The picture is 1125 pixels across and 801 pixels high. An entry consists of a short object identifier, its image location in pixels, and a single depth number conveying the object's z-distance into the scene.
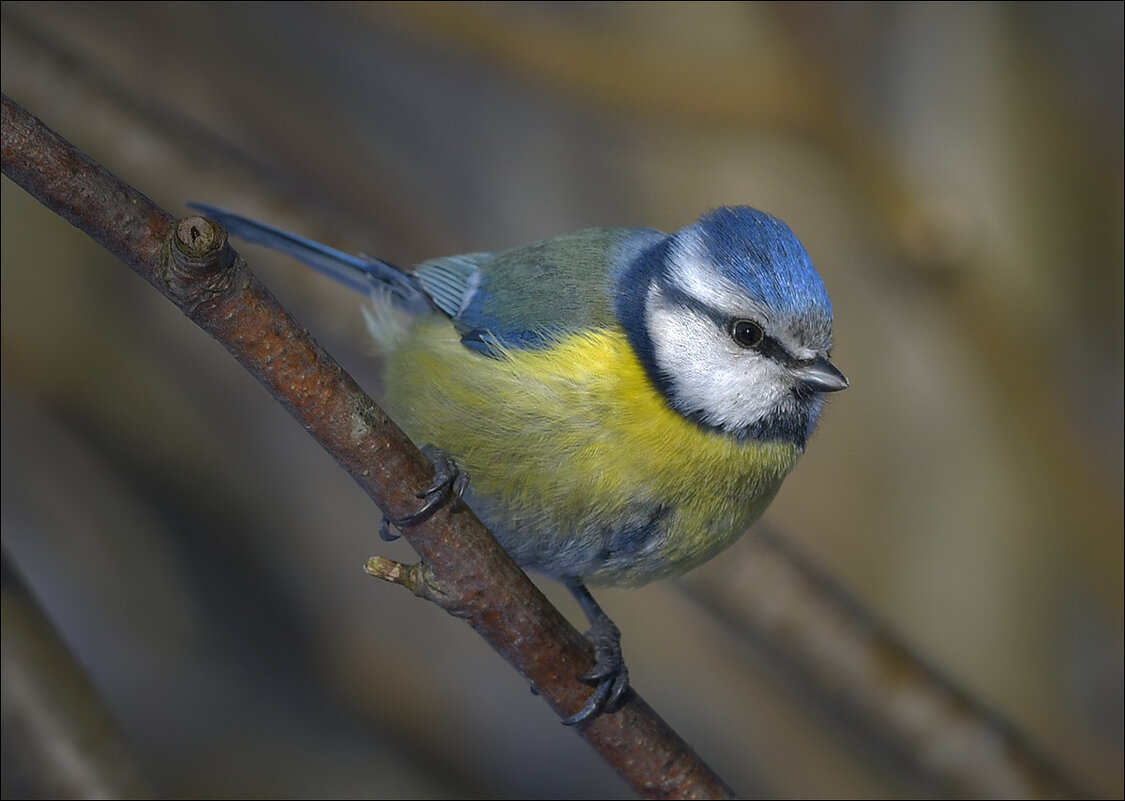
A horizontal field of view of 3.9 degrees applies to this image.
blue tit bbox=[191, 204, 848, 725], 2.09
